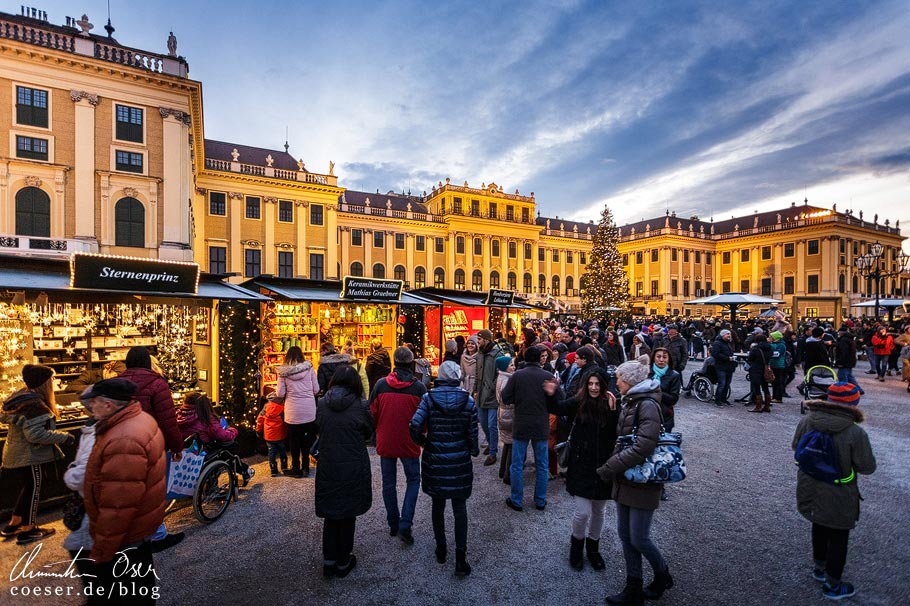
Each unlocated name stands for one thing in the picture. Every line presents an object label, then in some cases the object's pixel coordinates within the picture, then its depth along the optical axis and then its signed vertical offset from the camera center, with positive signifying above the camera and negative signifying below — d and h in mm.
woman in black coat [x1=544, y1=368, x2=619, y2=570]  4008 -1464
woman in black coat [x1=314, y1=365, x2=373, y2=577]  3943 -1494
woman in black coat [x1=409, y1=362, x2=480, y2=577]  4082 -1419
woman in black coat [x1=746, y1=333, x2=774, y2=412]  10359 -1686
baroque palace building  21391 +7030
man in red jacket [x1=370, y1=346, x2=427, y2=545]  4672 -1373
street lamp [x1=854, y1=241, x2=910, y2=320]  19203 +1796
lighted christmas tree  34844 +1807
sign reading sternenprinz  6359 +371
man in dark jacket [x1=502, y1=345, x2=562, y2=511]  5328 -1437
